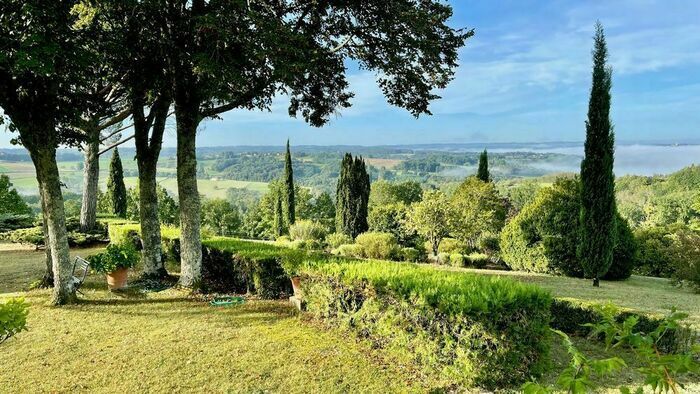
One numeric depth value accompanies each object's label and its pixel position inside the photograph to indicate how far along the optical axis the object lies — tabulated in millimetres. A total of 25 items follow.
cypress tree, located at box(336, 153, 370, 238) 27250
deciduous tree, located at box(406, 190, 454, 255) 19469
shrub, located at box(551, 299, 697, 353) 5633
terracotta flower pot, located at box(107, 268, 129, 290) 8758
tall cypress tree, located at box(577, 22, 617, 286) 10930
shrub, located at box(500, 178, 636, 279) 12766
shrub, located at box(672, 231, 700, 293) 10445
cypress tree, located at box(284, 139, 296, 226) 29453
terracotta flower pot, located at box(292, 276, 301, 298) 7301
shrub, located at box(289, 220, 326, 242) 22797
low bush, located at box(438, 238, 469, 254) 19545
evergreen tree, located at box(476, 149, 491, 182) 28542
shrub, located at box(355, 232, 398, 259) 18234
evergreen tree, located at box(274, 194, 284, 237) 31288
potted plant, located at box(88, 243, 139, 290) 8641
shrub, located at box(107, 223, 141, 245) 13416
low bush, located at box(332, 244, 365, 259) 18422
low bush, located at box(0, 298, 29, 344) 2502
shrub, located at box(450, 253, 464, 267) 16281
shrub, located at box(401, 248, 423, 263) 18516
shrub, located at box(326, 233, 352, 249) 21516
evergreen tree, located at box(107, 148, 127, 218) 23047
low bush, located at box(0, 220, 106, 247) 14336
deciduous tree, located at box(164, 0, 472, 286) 6449
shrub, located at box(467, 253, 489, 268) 16656
